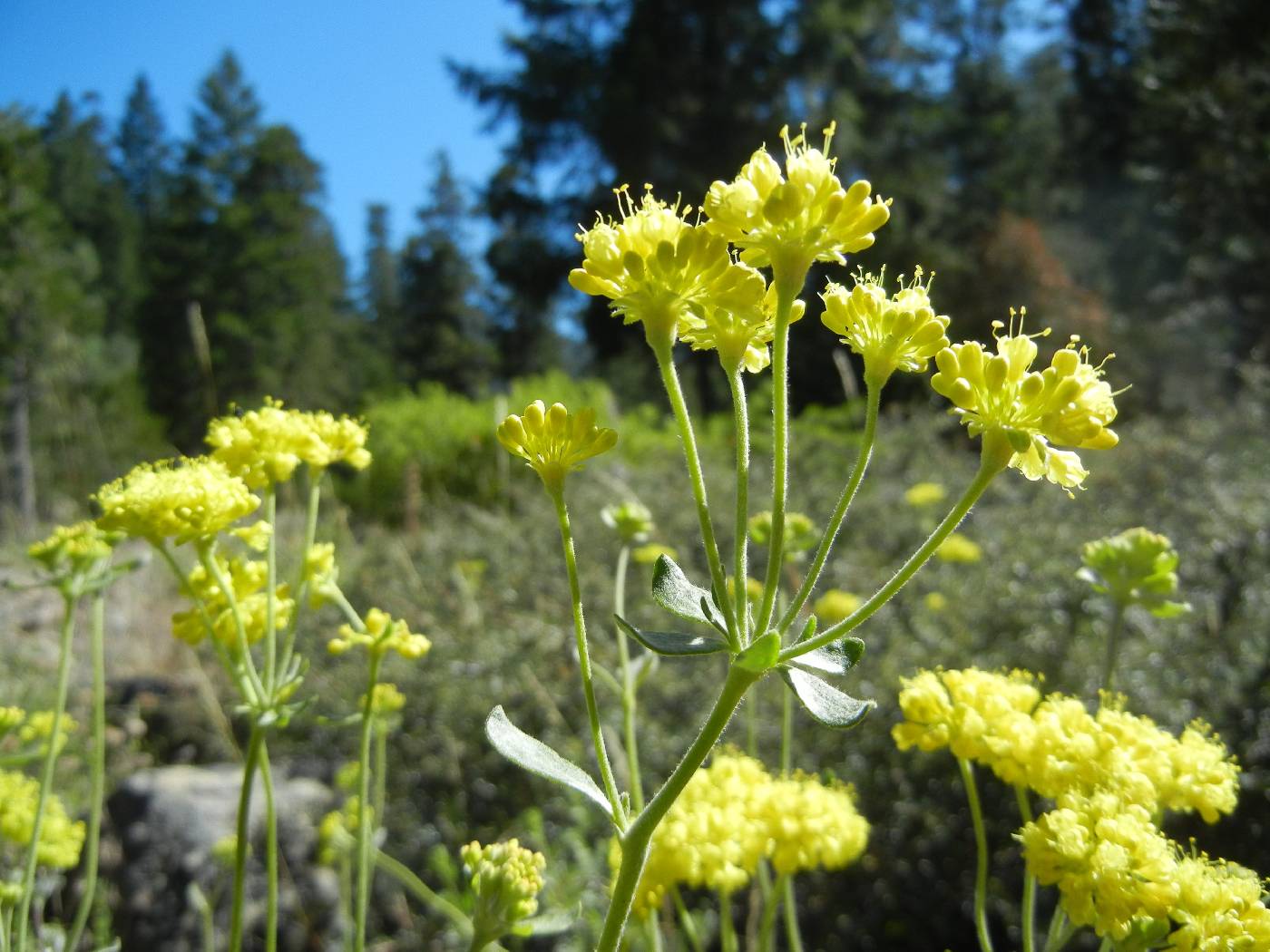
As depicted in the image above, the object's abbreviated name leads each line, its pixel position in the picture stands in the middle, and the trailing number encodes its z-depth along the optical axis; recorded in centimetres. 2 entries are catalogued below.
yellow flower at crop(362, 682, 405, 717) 22
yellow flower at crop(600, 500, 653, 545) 22
